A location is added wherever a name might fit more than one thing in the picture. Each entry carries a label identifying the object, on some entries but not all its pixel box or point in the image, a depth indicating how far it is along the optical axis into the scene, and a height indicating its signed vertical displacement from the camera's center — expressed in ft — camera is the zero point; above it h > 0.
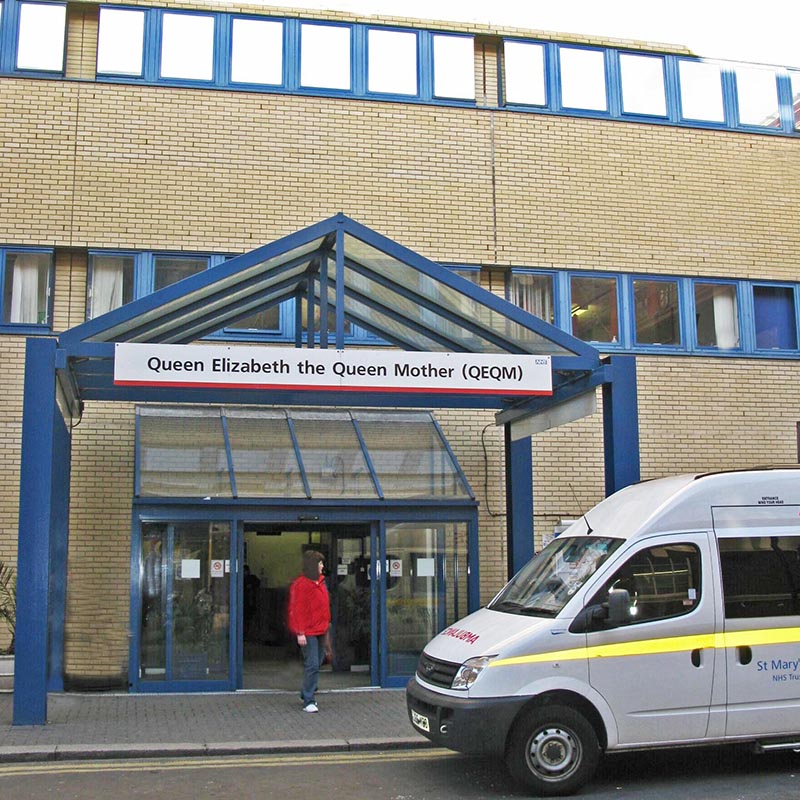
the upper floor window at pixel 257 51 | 46.39 +23.44
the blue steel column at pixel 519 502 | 41.50 +2.20
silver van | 23.81 -2.26
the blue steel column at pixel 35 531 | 31.01 +0.91
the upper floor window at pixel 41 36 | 44.70 +23.31
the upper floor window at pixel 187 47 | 45.88 +23.42
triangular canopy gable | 32.55 +8.88
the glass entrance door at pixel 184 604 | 39.01 -1.81
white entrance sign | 31.55 +6.03
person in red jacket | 34.37 -2.05
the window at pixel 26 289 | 42.88 +11.59
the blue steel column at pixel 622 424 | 34.14 +4.41
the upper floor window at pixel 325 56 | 46.98 +23.46
